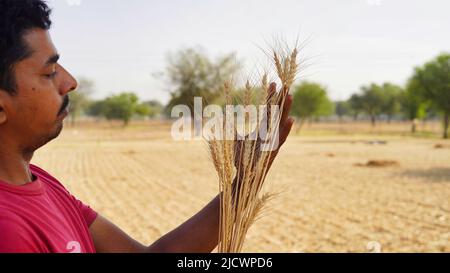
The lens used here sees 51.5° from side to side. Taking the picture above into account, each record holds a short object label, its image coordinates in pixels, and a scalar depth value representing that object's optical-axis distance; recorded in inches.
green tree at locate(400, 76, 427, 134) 1571.1
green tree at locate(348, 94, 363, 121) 2797.7
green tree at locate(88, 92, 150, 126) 2650.1
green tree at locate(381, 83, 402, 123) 2733.8
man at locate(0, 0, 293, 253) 45.1
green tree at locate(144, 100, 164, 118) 3875.5
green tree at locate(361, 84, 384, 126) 2733.8
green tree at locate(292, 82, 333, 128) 2282.2
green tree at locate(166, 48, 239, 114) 1462.8
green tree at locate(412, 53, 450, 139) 1480.1
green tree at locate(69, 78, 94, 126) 2704.2
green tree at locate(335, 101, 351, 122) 4031.0
